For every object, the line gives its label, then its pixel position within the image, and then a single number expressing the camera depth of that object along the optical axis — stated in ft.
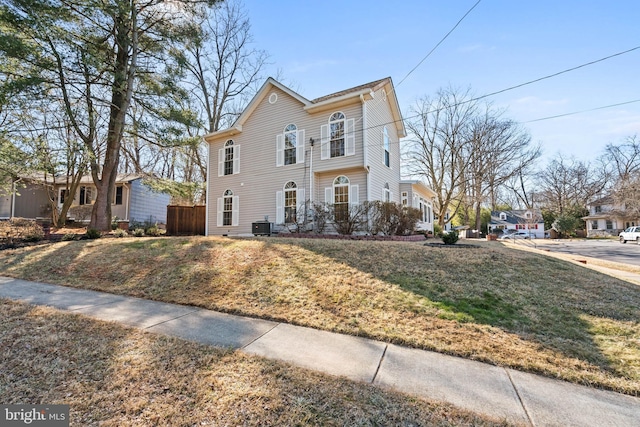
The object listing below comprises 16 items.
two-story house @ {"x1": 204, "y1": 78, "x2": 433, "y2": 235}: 39.32
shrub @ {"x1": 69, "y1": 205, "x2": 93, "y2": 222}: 64.69
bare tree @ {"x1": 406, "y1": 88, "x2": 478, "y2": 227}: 77.66
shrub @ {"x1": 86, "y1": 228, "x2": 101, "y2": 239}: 37.11
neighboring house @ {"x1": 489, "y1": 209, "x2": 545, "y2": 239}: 109.04
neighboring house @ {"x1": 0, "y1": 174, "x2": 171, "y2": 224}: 65.36
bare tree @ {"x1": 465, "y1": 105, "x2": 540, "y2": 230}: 79.25
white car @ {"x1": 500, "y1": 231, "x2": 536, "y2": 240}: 105.25
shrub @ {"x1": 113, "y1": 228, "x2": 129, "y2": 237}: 40.70
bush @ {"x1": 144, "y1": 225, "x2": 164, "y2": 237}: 46.49
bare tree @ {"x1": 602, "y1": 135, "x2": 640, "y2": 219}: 100.62
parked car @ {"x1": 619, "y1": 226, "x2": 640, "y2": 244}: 75.35
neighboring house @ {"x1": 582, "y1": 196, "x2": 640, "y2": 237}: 114.15
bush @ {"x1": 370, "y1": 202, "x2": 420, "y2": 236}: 33.63
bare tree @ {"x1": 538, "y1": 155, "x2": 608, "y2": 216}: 127.75
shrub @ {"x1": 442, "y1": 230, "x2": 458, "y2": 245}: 28.71
